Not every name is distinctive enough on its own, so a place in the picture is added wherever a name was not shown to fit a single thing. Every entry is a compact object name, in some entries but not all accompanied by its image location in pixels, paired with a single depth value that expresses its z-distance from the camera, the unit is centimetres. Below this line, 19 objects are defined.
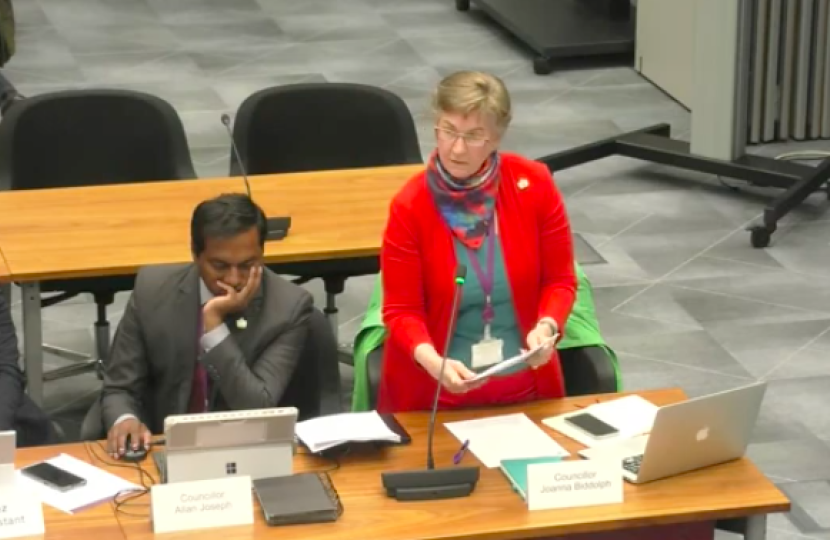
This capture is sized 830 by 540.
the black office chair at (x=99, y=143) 1100
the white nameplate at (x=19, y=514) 634
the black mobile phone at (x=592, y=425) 736
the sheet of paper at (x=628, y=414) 745
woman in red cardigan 735
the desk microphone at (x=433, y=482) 677
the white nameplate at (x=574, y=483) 664
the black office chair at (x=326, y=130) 1130
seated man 773
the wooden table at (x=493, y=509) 650
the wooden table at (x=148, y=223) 927
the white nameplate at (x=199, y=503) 640
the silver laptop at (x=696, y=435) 666
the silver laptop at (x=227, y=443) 653
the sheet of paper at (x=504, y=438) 718
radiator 1583
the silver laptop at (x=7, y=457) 635
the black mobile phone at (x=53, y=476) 685
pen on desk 711
